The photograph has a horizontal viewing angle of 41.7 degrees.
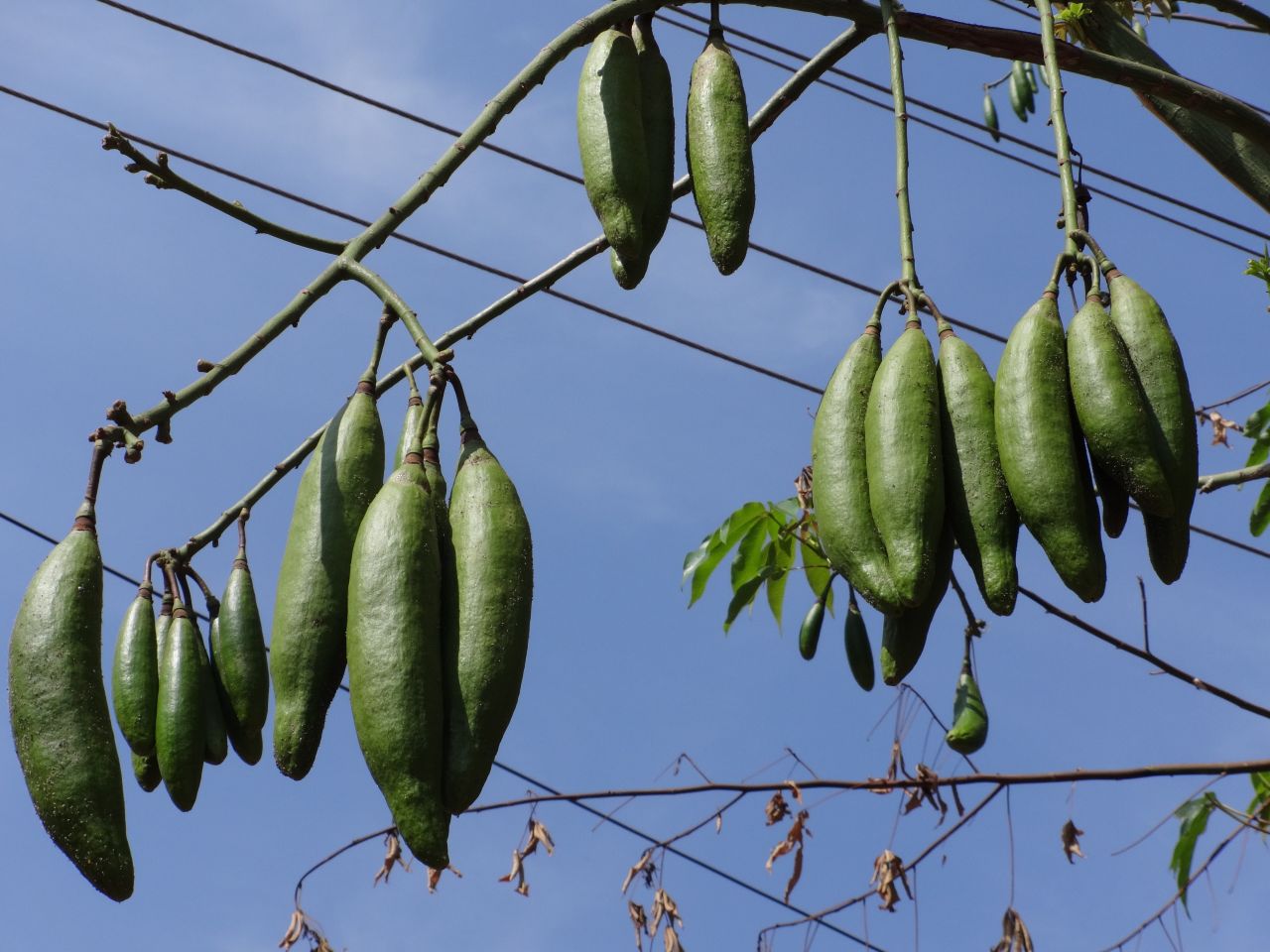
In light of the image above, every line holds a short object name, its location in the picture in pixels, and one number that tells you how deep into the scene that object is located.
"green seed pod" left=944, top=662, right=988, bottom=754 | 5.66
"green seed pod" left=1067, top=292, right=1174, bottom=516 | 2.03
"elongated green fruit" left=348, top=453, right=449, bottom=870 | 1.75
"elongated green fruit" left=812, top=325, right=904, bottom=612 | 2.08
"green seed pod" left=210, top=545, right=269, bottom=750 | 2.39
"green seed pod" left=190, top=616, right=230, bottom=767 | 2.35
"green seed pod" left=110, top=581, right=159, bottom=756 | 2.31
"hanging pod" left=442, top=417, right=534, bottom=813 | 1.78
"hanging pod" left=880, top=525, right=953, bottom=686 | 2.13
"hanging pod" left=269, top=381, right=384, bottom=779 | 1.91
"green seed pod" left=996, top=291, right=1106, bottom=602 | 2.00
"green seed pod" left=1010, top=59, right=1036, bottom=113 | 7.18
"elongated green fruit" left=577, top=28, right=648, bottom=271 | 2.27
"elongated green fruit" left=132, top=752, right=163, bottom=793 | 2.33
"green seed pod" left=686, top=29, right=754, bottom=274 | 2.29
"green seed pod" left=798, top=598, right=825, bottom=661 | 5.80
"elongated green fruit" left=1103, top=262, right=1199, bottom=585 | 2.08
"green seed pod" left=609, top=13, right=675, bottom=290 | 2.31
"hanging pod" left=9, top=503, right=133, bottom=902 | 1.93
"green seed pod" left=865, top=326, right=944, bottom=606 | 2.03
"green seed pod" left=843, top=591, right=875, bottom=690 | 5.51
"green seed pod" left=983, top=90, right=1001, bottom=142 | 7.93
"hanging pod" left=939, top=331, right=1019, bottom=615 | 2.05
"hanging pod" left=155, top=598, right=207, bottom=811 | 2.27
